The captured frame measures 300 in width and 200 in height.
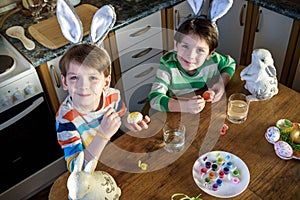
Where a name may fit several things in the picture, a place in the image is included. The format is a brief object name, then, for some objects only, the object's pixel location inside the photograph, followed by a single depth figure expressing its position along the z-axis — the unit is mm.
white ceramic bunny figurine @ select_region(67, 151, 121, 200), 965
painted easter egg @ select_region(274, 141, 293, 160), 1191
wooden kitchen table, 1123
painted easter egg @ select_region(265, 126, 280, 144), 1237
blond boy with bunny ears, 1162
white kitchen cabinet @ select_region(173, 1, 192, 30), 2184
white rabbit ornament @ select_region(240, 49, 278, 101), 1309
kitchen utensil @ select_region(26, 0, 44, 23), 1966
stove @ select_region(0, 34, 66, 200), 1673
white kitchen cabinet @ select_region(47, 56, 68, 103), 1746
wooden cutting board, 1783
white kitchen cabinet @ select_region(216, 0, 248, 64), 2231
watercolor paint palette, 1127
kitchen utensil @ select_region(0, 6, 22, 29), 1949
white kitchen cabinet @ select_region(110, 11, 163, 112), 2025
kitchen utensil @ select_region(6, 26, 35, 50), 1772
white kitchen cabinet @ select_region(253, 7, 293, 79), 2023
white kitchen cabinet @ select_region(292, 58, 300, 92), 2138
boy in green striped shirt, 1363
